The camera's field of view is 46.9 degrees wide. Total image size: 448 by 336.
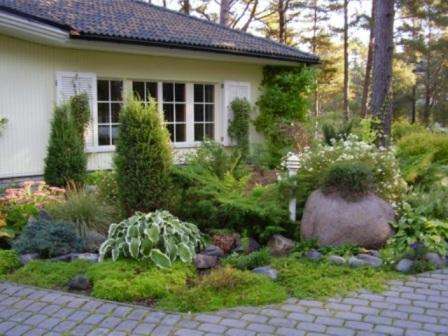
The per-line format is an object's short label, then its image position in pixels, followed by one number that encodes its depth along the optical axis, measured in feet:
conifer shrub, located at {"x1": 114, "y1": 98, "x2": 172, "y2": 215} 20.95
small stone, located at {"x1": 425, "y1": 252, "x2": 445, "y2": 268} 17.95
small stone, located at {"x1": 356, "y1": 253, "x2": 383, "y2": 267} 17.66
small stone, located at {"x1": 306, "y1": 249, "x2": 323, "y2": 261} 18.26
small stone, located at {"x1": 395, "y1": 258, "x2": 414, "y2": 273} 17.34
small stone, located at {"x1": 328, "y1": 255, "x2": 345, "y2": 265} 17.70
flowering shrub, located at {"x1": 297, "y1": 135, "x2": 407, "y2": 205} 21.91
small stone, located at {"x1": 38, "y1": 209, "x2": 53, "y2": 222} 20.85
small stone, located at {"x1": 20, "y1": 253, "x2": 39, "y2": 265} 18.22
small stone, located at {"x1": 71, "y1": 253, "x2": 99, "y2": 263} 18.13
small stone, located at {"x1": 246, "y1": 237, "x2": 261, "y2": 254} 19.70
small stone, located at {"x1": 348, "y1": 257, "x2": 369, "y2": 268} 17.47
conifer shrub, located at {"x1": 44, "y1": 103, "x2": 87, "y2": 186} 30.50
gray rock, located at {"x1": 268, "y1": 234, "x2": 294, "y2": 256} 19.51
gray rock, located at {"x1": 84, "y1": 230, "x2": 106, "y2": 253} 19.89
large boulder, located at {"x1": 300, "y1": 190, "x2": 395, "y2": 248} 19.16
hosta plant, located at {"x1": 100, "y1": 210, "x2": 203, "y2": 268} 17.16
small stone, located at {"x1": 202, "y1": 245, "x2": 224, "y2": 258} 18.86
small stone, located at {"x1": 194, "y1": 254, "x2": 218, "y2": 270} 17.67
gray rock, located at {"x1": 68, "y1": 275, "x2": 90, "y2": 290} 15.87
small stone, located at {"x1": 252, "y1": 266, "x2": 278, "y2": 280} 16.47
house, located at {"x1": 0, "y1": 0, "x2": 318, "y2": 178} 30.58
